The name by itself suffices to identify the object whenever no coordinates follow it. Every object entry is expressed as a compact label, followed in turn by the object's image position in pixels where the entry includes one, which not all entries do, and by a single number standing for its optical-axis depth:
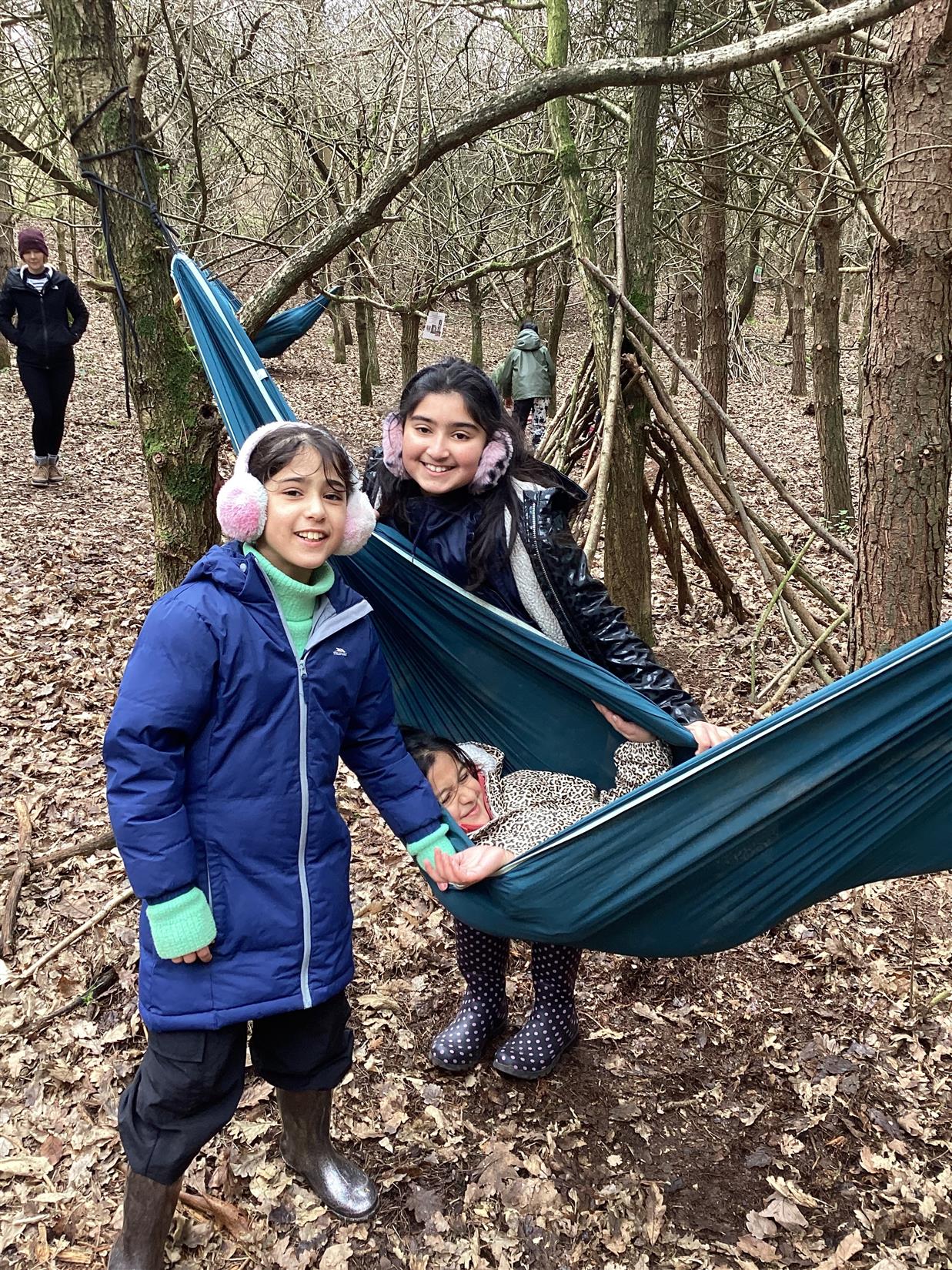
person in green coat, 7.98
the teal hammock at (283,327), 2.25
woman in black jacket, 5.72
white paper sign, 5.92
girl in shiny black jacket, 1.71
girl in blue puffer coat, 1.35
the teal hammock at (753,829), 1.48
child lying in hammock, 1.84
